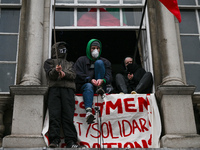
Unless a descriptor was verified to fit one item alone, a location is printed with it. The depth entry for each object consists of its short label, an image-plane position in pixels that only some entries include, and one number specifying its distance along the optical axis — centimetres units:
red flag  945
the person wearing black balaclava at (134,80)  972
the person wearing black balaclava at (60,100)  859
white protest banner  893
